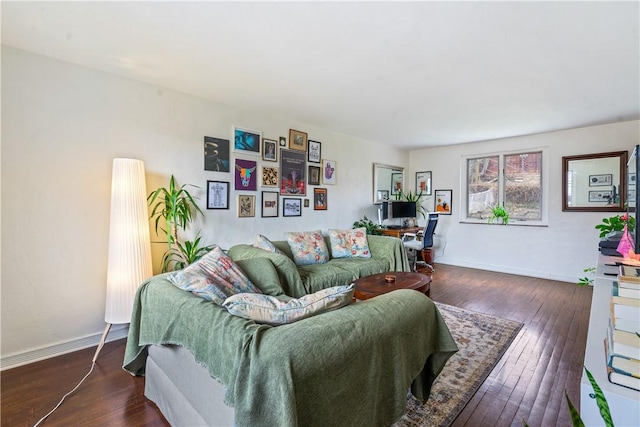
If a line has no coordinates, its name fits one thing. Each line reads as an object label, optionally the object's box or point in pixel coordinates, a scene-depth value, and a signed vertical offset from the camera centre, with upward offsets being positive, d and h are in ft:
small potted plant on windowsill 17.11 +0.02
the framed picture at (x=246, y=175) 11.85 +1.55
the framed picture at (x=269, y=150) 12.70 +2.77
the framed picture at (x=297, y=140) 13.73 +3.49
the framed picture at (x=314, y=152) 14.65 +3.10
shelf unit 2.27 -1.44
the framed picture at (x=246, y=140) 11.80 +2.99
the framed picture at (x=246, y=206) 12.00 +0.30
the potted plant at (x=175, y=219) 9.32 -0.22
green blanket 3.26 -1.85
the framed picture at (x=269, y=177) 12.70 +1.61
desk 17.29 -0.99
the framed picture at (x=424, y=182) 20.48 +2.28
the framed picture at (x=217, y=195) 11.08 +0.70
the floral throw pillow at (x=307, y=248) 11.68 -1.40
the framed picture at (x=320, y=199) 15.05 +0.77
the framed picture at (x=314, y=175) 14.69 +1.93
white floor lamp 8.04 -0.88
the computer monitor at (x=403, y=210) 18.56 +0.30
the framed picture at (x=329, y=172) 15.43 +2.22
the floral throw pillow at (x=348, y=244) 13.07 -1.35
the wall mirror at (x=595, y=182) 13.67 +1.66
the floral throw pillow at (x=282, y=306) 4.16 -1.35
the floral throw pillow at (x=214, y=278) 5.14 -1.27
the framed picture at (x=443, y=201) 19.52 +0.92
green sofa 8.88 -2.00
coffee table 8.87 -2.24
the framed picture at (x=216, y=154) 11.01 +2.23
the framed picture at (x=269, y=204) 12.75 +0.41
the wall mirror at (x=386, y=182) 18.76 +2.21
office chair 16.63 -1.56
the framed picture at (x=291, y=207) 13.62 +0.31
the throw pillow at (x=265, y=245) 10.23 -1.11
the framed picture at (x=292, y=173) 13.48 +1.91
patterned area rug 5.67 -3.74
